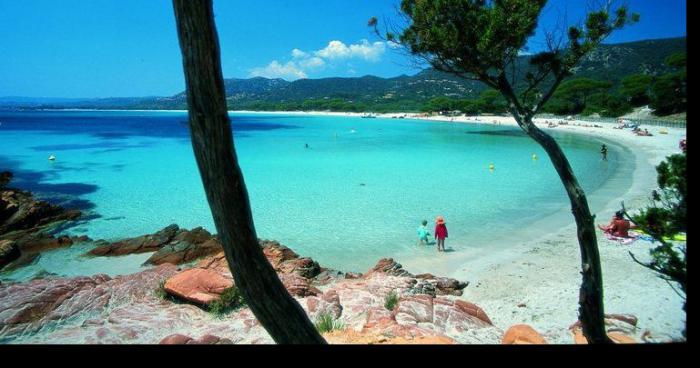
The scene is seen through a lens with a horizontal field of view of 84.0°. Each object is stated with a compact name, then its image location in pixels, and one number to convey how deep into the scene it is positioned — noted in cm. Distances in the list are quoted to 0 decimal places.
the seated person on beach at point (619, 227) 1031
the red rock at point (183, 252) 1030
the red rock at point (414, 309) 604
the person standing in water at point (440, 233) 1062
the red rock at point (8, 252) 1048
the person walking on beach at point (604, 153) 2577
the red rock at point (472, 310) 640
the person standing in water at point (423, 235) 1149
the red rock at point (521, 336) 487
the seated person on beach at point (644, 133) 3538
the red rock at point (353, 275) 904
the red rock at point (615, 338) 491
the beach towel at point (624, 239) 1002
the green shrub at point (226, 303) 671
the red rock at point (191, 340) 526
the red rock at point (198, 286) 699
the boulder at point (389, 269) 874
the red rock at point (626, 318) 571
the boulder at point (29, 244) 1062
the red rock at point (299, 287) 742
